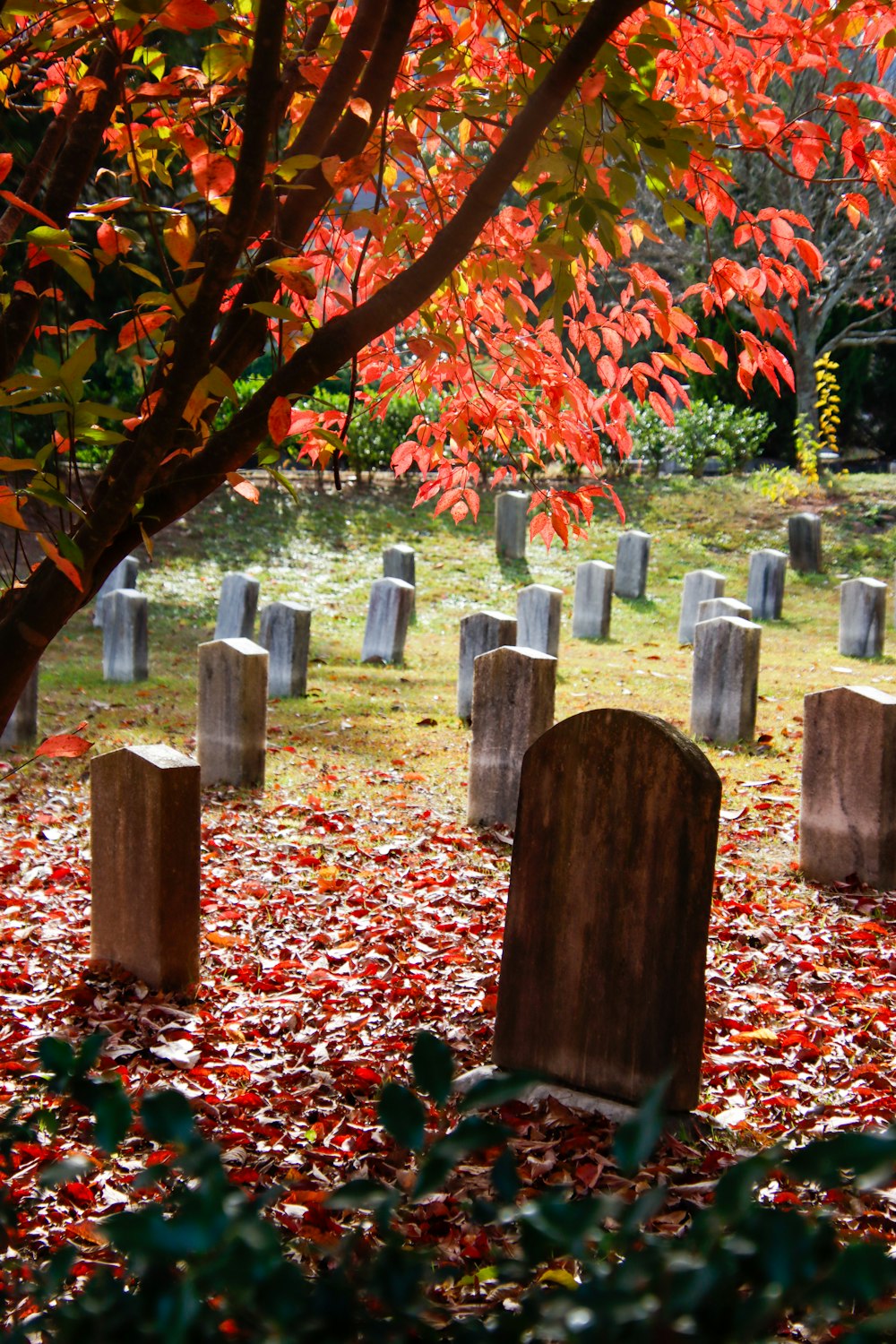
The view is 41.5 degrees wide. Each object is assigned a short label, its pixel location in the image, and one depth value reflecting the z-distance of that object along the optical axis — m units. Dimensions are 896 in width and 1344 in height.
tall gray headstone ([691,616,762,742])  9.38
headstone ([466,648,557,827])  7.29
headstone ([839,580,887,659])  13.83
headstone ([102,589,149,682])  11.90
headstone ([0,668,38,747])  8.62
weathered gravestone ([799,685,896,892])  6.04
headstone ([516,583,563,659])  12.22
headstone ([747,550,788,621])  16.75
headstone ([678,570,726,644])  14.62
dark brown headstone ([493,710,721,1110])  3.59
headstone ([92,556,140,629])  14.28
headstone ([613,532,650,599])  18.25
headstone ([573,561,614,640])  15.34
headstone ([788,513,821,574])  19.52
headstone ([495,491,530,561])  20.02
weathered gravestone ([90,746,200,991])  4.68
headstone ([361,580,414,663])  13.51
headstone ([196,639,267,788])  8.11
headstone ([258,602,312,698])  11.35
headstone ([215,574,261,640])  12.76
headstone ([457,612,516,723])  9.57
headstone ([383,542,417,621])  16.44
